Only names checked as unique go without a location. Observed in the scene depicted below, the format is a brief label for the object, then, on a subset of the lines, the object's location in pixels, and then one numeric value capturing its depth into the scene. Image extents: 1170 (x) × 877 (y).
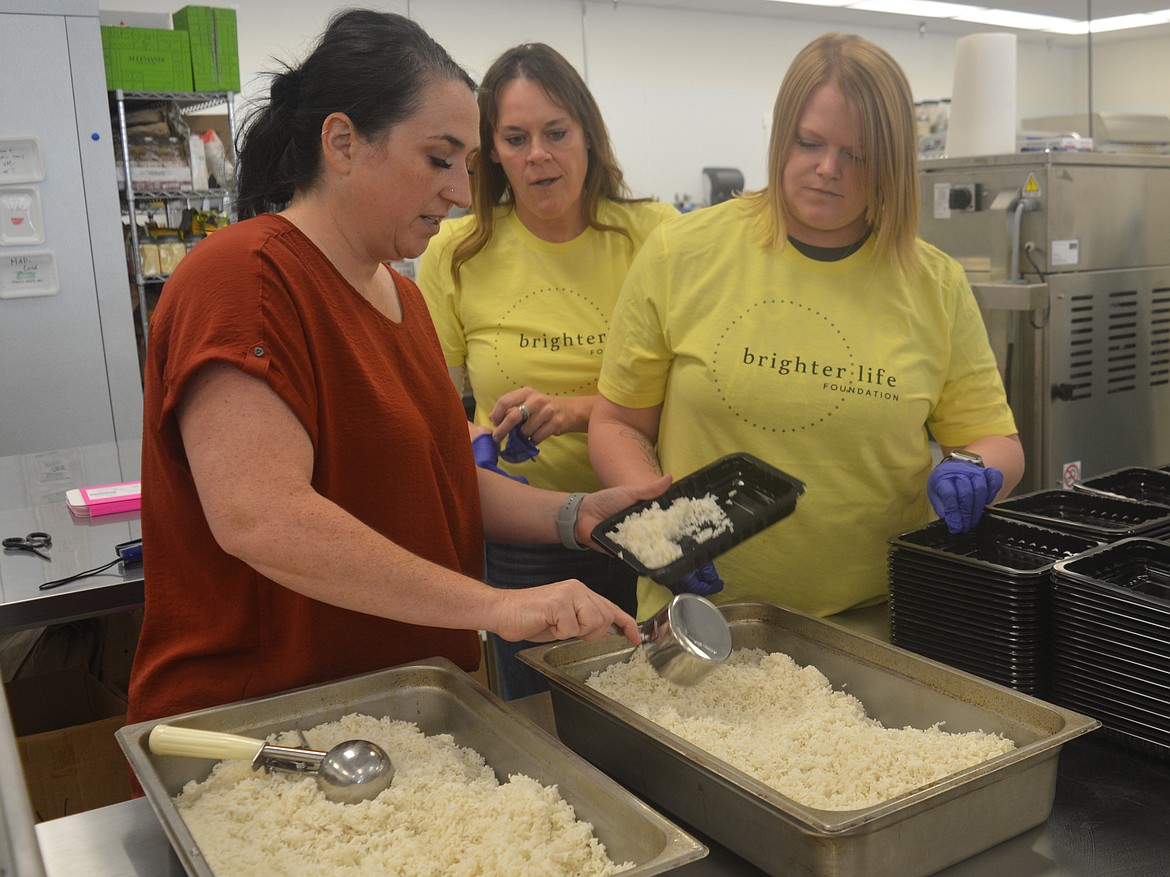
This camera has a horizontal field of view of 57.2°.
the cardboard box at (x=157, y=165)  4.82
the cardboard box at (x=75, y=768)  2.17
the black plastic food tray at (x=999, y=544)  1.39
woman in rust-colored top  1.09
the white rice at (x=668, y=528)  1.35
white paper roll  3.20
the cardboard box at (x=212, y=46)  4.73
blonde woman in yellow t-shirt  1.61
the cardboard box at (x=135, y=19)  4.79
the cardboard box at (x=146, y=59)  4.63
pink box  2.48
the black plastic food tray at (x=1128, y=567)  1.28
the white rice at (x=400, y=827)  0.96
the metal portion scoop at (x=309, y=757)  1.07
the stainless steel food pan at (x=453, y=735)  0.93
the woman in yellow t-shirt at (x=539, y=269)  2.10
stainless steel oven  2.99
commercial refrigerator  4.36
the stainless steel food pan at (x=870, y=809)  0.93
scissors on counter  2.21
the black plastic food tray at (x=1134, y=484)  1.67
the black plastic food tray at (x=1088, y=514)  1.44
